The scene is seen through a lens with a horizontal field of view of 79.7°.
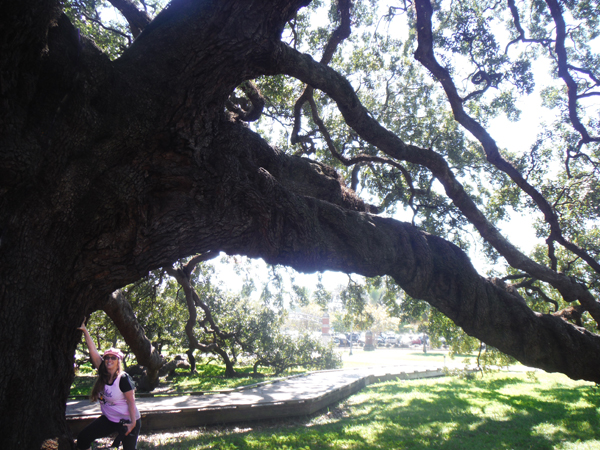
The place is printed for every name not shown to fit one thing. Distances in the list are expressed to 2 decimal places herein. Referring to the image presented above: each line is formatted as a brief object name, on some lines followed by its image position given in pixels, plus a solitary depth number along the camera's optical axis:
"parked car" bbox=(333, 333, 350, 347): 44.06
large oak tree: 2.73
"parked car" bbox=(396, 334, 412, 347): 45.89
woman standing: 3.72
